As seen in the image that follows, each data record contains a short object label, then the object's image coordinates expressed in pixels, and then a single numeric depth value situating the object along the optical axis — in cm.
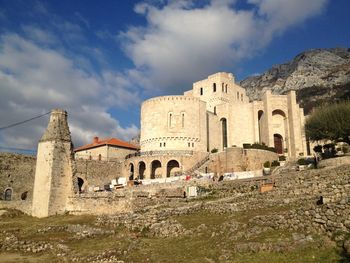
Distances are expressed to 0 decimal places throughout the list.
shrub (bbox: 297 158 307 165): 3839
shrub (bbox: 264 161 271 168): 4440
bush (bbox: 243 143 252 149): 5043
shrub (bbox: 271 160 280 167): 4442
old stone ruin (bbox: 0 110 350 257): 1474
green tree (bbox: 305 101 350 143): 3222
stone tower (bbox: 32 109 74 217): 3312
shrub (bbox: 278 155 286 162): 4928
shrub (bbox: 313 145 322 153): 3952
